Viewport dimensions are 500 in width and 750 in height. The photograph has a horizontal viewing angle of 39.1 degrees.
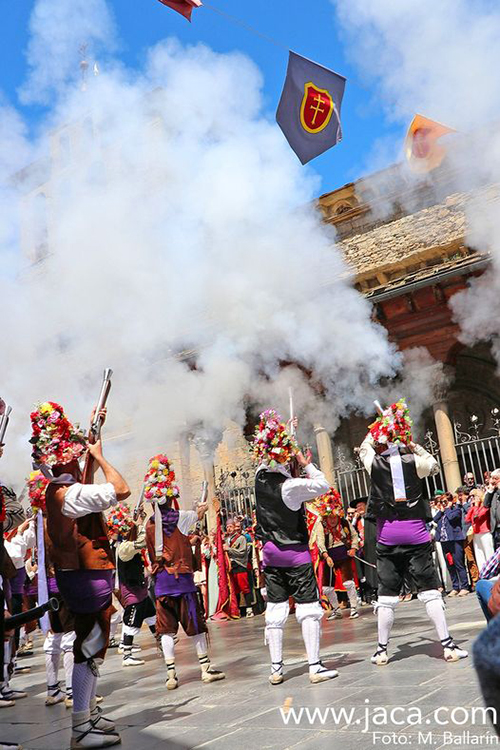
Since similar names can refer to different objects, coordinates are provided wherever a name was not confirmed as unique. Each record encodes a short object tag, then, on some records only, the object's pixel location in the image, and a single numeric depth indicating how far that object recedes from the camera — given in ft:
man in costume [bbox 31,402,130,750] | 13.84
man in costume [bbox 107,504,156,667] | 27.73
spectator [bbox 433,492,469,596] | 36.50
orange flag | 46.88
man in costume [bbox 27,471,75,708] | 19.20
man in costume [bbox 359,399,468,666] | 18.75
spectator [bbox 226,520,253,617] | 42.37
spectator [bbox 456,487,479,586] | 35.83
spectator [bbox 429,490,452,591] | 39.17
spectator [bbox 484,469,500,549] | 29.96
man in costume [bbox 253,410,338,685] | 18.29
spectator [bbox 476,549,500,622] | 7.55
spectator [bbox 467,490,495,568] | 33.99
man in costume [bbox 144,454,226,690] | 20.67
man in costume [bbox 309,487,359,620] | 34.78
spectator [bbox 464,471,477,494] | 41.52
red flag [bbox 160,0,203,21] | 26.66
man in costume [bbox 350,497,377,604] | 35.50
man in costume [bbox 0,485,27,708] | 21.08
